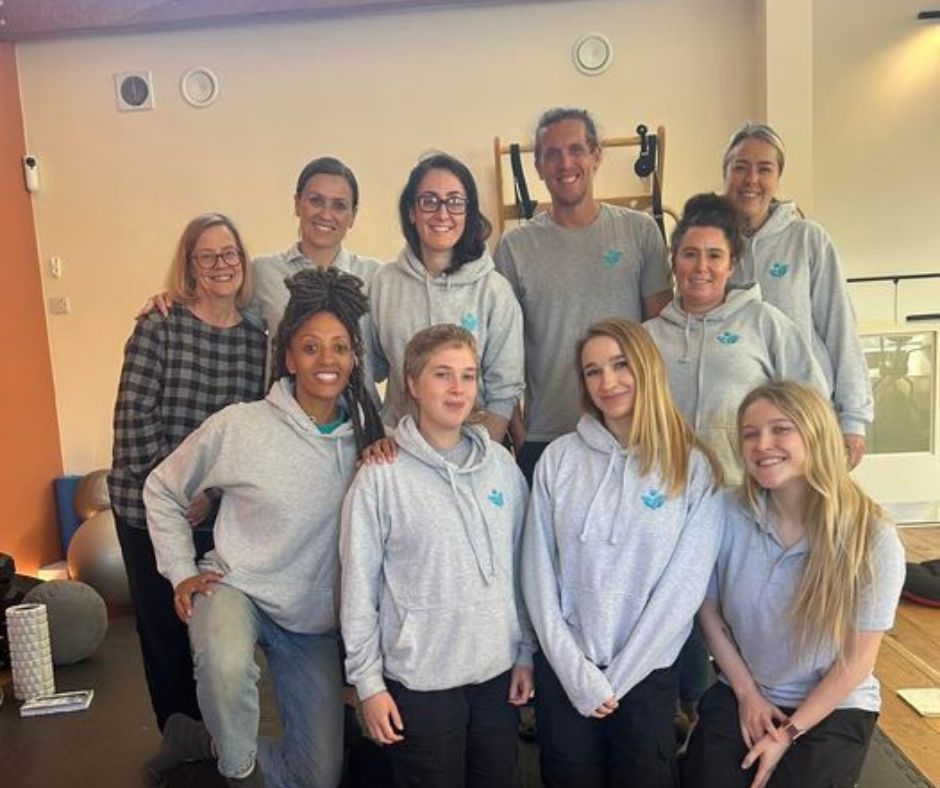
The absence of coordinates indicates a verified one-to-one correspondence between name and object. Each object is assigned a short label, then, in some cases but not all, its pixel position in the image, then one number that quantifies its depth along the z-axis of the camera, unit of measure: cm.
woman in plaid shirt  208
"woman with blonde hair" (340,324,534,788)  170
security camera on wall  460
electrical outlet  475
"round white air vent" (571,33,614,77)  441
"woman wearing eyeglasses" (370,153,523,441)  205
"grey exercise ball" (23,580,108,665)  309
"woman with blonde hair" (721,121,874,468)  226
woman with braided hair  183
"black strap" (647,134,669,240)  344
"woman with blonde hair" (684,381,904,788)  163
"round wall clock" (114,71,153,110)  457
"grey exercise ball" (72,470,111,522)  433
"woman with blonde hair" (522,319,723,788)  171
